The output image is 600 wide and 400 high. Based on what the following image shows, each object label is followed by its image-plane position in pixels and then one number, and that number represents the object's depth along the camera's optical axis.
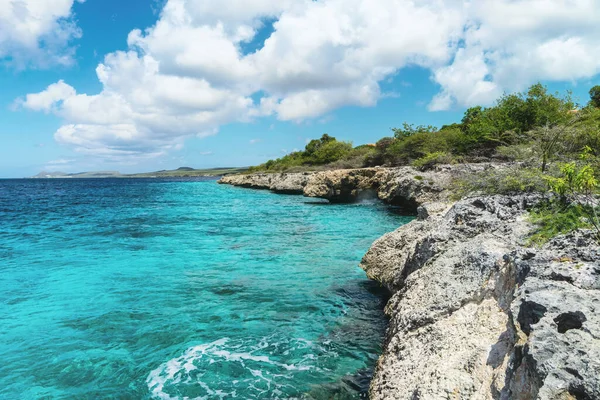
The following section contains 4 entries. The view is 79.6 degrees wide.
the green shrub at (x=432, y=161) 27.62
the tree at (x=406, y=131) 52.24
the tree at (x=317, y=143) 77.50
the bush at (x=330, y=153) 63.34
